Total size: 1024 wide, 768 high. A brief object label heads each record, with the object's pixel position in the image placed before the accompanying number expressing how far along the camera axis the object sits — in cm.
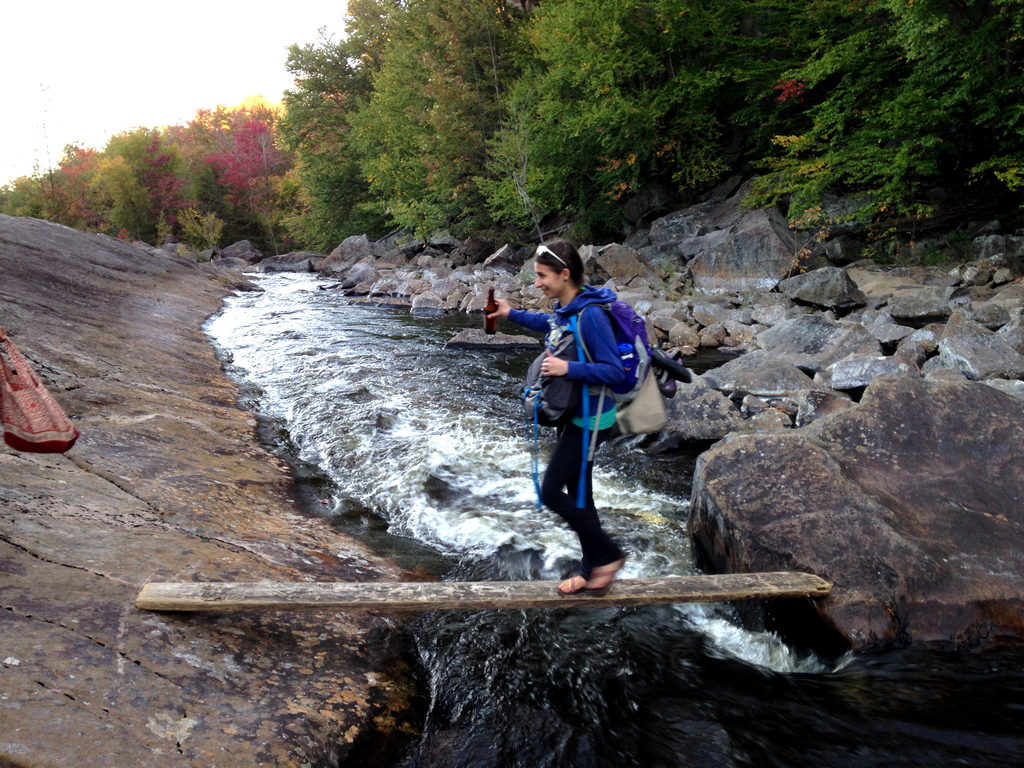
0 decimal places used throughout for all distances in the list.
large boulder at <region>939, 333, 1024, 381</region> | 800
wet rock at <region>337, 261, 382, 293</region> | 2595
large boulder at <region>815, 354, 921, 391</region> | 806
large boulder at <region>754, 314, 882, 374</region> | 963
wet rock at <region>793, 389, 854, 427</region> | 718
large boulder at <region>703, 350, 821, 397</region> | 834
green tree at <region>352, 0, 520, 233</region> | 2606
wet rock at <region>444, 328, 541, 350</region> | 1298
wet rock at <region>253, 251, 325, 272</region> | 3950
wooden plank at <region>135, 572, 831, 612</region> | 322
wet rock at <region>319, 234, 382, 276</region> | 3494
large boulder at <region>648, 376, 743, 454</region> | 710
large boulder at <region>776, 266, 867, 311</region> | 1321
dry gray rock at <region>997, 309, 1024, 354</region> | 876
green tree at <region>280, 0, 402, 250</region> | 3741
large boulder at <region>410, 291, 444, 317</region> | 1881
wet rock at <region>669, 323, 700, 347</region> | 1258
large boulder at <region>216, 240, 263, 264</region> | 4428
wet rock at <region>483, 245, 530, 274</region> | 2548
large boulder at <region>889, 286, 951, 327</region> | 1190
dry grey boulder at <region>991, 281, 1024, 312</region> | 1060
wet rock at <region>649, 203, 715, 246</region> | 1984
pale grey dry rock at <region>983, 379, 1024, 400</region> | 692
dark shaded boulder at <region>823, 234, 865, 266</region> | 1648
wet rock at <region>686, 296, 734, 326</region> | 1383
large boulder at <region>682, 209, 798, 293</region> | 1633
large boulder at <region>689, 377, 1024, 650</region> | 360
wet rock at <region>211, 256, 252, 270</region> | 3917
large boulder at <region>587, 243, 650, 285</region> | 1820
